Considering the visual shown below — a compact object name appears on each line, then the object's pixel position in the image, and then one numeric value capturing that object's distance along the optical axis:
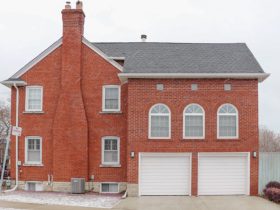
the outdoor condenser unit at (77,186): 22.20
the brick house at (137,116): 21.25
